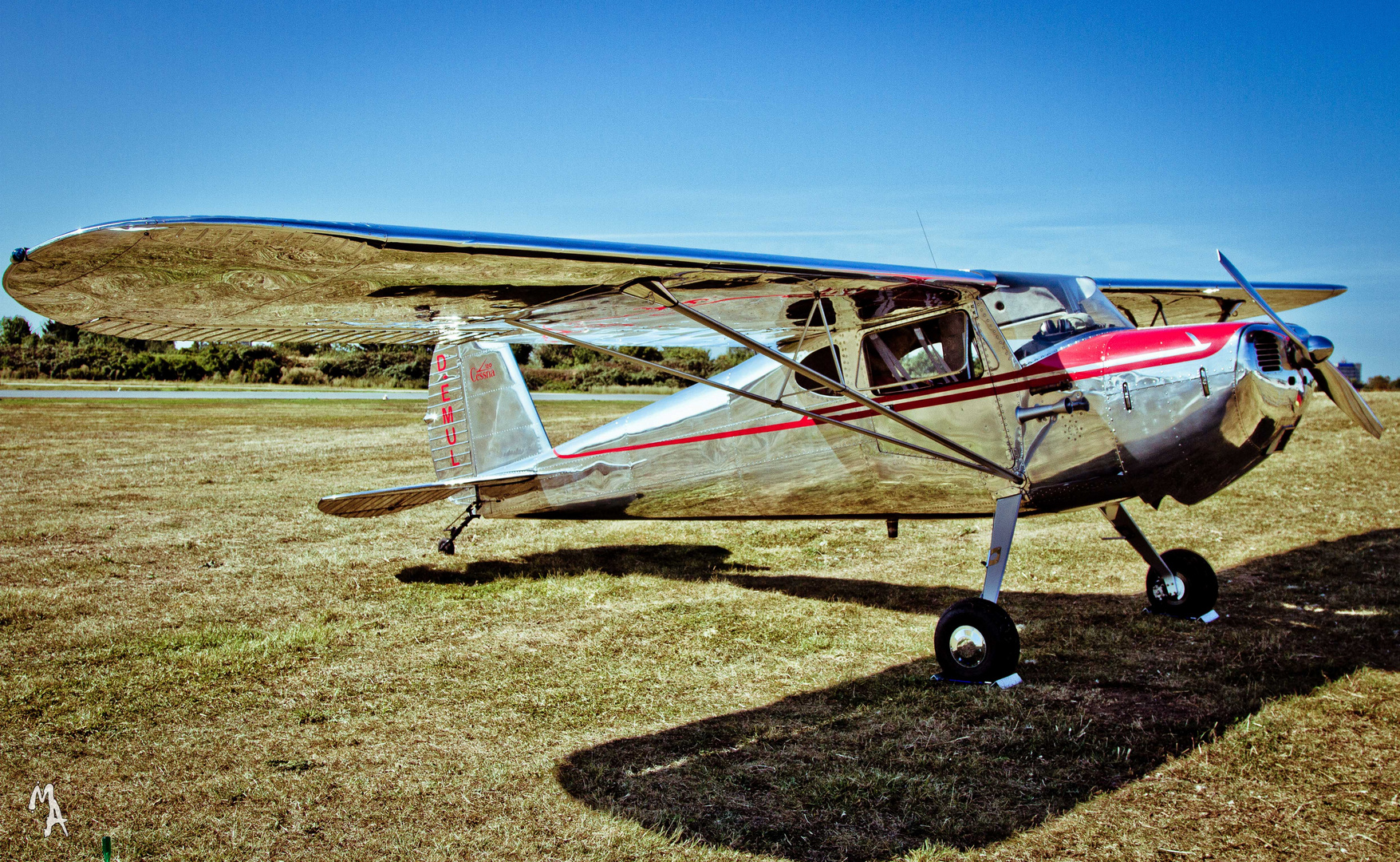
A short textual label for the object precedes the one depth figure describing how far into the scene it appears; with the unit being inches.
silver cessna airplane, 147.0
